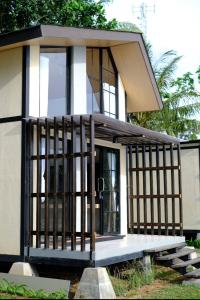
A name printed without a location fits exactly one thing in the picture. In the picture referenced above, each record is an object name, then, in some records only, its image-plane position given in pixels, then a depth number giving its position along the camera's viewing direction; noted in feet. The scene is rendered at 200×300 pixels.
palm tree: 73.97
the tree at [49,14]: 65.87
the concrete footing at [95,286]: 26.68
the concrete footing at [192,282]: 31.09
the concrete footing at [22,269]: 30.52
